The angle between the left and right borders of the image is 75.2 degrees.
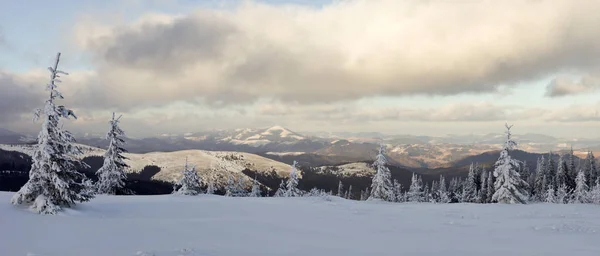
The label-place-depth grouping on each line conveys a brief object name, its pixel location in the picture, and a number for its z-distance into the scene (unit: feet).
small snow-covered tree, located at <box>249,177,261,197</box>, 228.84
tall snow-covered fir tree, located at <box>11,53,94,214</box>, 54.65
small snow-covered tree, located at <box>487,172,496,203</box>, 257.71
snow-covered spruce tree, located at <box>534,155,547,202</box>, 292.61
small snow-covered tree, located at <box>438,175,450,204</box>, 315.78
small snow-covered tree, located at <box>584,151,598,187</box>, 291.32
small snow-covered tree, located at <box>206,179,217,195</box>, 227.81
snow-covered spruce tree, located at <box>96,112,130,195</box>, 140.53
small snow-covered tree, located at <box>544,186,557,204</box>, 212.64
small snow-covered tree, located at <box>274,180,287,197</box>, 223.63
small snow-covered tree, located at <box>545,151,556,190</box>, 307.37
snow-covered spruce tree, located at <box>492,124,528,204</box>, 136.26
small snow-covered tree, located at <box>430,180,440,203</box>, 371.88
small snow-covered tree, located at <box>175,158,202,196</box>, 167.47
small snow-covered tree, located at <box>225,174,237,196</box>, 228.31
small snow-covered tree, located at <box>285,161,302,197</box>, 201.88
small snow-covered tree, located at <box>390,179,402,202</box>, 299.81
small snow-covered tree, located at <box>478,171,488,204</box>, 276.37
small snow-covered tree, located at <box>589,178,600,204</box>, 200.46
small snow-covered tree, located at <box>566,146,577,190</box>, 298.35
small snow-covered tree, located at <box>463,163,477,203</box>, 293.90
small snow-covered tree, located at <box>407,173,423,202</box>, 289.39
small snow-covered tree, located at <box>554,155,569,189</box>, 293.14
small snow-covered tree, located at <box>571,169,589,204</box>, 221.25
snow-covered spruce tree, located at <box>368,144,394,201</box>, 185.78
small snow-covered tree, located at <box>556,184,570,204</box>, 244.18
